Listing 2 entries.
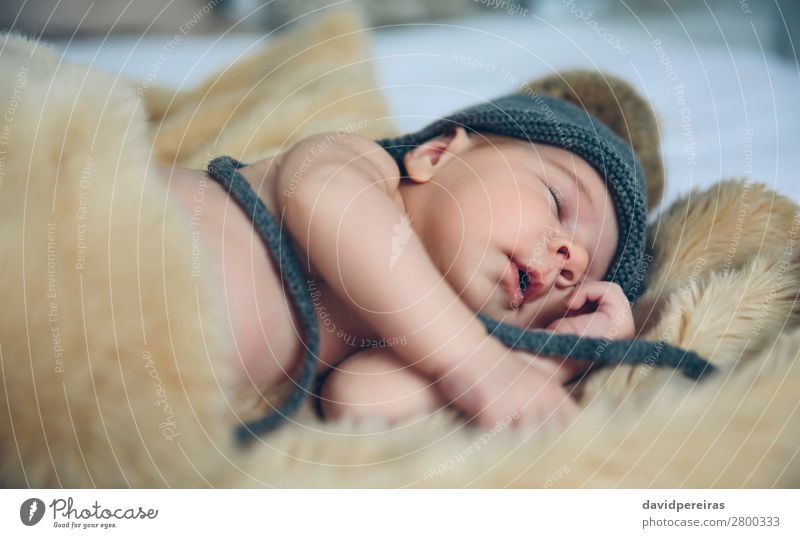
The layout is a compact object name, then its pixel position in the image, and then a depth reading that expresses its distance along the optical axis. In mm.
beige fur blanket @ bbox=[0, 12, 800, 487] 417
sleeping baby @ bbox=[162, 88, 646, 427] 461
